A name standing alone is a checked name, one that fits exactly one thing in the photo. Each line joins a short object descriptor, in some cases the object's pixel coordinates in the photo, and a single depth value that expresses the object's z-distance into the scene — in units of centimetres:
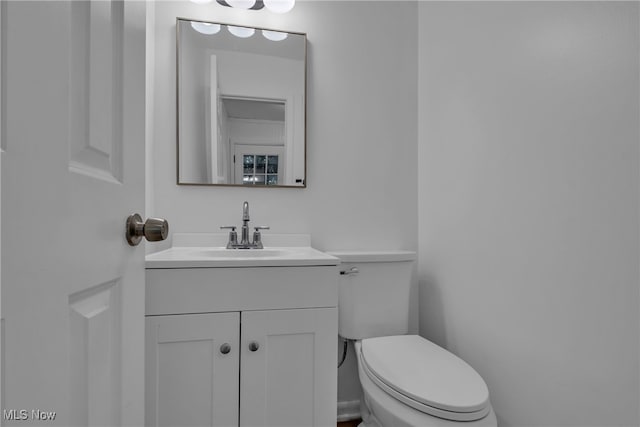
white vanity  94
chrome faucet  136
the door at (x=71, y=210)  29
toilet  89
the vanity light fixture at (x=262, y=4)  141
